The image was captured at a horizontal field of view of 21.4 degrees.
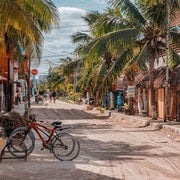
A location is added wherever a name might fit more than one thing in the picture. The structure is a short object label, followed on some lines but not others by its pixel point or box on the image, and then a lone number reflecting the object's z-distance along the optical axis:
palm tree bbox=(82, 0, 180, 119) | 24.44
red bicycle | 12.18
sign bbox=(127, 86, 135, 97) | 31.63
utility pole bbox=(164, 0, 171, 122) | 24.29
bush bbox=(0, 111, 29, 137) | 15.91
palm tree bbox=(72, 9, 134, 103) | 25.47
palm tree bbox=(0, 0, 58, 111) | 12.02
